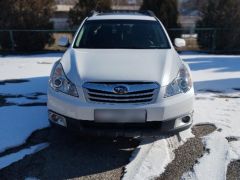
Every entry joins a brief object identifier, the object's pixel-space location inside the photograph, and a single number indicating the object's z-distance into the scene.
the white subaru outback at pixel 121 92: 4.07
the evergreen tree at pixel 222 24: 13.16
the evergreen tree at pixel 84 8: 14.02
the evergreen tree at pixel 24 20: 13.27
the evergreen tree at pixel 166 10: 13.70
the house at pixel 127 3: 28.51
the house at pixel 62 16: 28.56
